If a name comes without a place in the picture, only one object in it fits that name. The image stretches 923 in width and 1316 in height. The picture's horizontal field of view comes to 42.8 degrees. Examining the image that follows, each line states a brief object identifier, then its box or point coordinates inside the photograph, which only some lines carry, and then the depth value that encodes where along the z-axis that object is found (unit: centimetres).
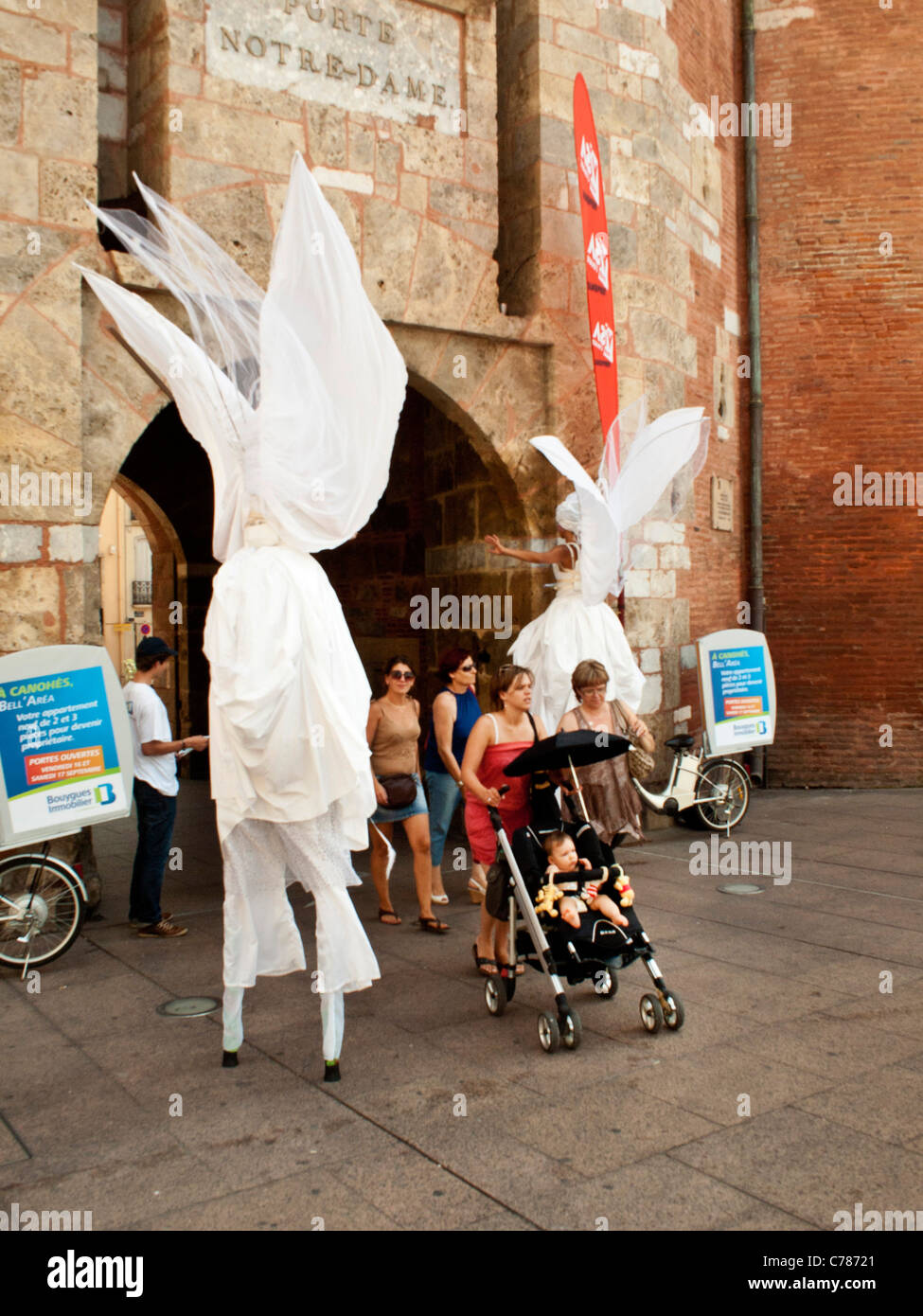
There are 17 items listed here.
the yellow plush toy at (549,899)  486
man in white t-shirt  648
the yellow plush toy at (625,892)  495
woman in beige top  673
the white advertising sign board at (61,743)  587
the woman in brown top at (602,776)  624
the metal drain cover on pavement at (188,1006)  522
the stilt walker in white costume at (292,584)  433
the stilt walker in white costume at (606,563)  779
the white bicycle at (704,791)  935
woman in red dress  536
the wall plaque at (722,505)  1177
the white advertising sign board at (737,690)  987
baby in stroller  484
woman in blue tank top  715
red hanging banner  827
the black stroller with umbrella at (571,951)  467
